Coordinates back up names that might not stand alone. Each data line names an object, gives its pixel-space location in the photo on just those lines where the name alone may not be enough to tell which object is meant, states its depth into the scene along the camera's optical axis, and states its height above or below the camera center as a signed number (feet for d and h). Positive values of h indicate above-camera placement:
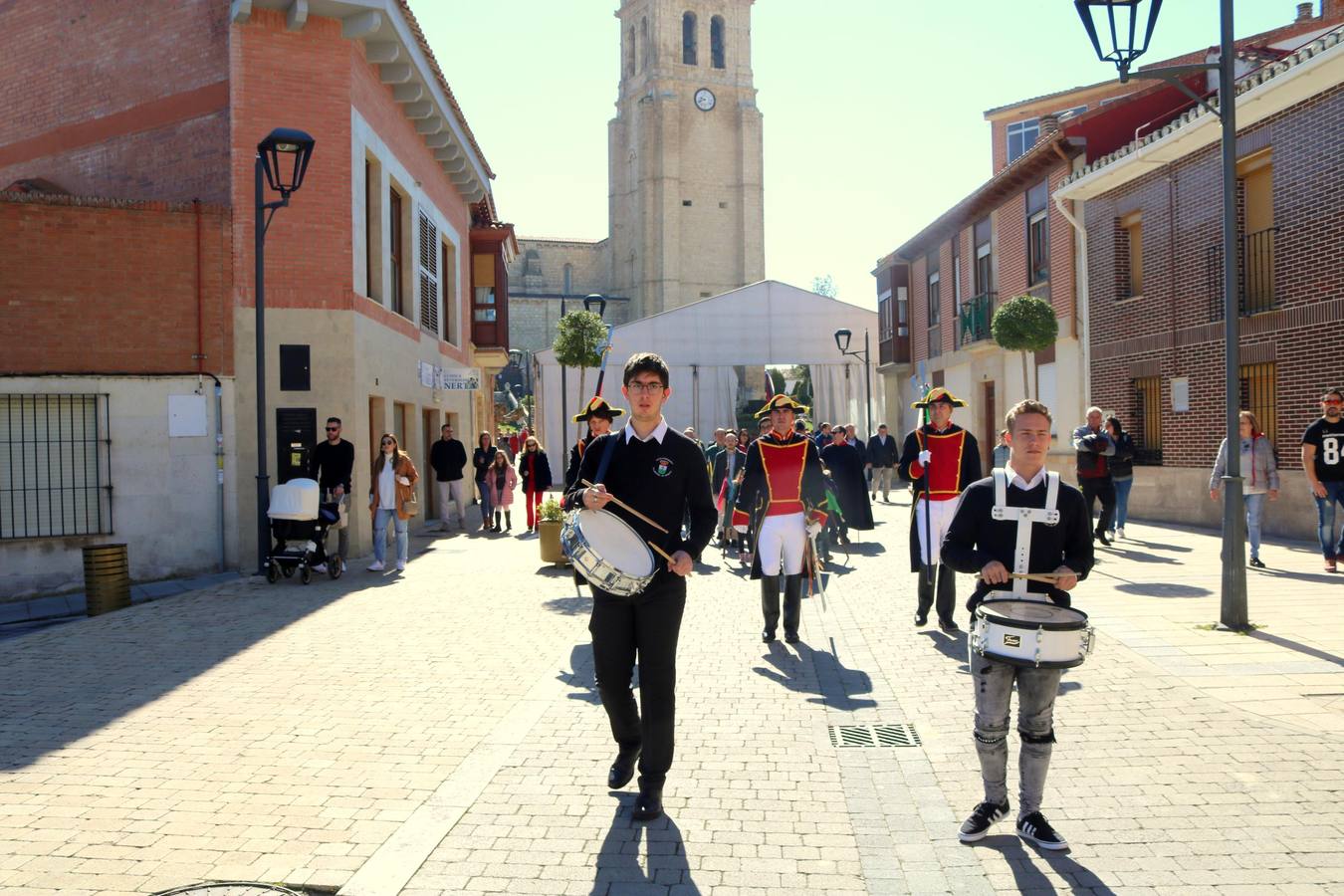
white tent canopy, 123.44 +11.91
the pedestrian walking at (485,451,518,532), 61.87 -1.92
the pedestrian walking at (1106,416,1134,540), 47.39 -1.19
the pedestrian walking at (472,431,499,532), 62.03 -0.72
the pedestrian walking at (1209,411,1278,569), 36.99 -1.20
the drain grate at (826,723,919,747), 17.95 -4.93
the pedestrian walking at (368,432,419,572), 42.63 -1.61
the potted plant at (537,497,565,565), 39.55 -2.88
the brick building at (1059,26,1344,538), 45.80 +8.06
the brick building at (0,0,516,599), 42.55 +7.87
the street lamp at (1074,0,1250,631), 25.99 +4.24
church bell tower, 219.20 +59.96
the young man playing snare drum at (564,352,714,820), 15.05 -1.47
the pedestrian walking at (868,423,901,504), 76.07 -0.54
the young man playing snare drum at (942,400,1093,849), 13.50 -1.56
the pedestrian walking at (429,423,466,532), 59.98 -0.89
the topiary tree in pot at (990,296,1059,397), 66.95 +7.17
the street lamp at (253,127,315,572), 38.81 +9.40
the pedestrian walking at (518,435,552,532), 57.36 -1.05
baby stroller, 38.60 -2.76
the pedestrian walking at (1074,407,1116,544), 44.19 -0.85
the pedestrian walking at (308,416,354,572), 41.29 -0.55
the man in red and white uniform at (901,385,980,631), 28.66 -0.88
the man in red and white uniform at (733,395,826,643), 27.02 -1.46
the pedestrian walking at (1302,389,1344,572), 35.06 -0.66
